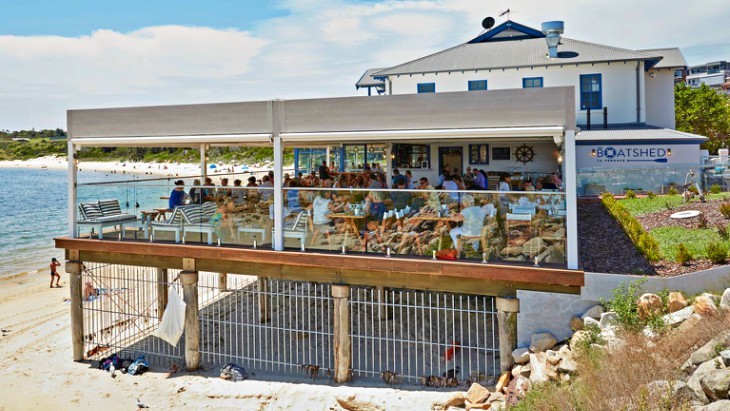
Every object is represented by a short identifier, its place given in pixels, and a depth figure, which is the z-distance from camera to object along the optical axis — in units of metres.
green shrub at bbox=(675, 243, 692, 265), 11.72
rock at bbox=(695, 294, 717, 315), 8.93
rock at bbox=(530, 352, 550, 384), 9.36
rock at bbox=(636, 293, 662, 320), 9.51
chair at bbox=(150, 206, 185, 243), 12.95
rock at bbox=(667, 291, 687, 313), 9.55
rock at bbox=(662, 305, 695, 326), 9.10
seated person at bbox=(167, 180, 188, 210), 12.88
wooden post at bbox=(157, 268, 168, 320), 17.27
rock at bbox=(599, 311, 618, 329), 9.63
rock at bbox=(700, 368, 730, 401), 6.45
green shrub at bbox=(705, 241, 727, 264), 11.22
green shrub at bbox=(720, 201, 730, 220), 15.25
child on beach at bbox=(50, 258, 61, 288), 25.94
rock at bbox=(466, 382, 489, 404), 10.01
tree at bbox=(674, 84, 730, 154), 48.31
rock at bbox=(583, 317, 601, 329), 9.81
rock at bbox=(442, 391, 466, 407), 10.28
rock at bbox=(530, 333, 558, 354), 10.26
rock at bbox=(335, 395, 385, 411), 10.66
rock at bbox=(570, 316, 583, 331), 10.12
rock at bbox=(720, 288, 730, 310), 9.00
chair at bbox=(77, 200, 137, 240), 13.61
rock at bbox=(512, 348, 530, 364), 10.35
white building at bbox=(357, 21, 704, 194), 23.16
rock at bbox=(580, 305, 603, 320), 10.06
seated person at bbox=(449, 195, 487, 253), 10.33
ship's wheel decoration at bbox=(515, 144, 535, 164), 22.42
